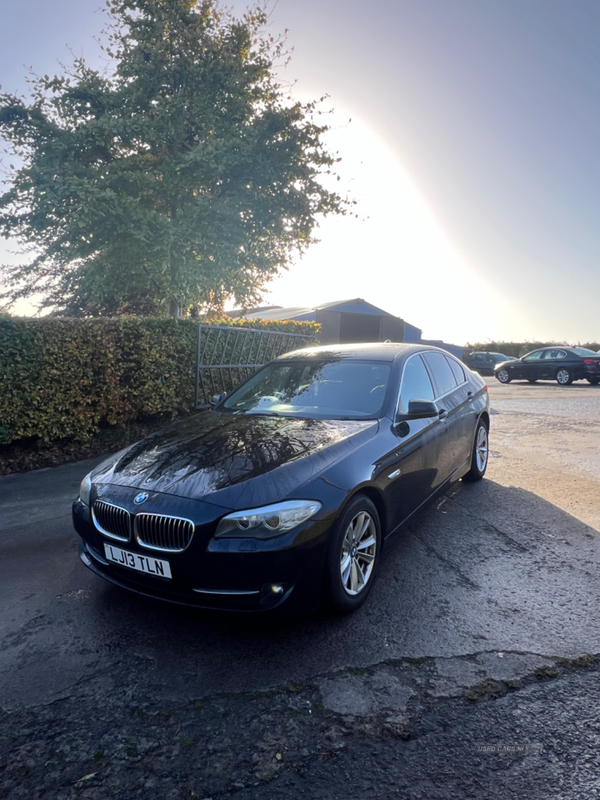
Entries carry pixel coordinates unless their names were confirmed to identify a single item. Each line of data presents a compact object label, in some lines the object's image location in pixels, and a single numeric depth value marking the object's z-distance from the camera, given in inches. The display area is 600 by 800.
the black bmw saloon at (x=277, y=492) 103.0
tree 570.6
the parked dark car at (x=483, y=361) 1419.8
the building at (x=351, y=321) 1358.3
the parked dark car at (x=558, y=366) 824.9
